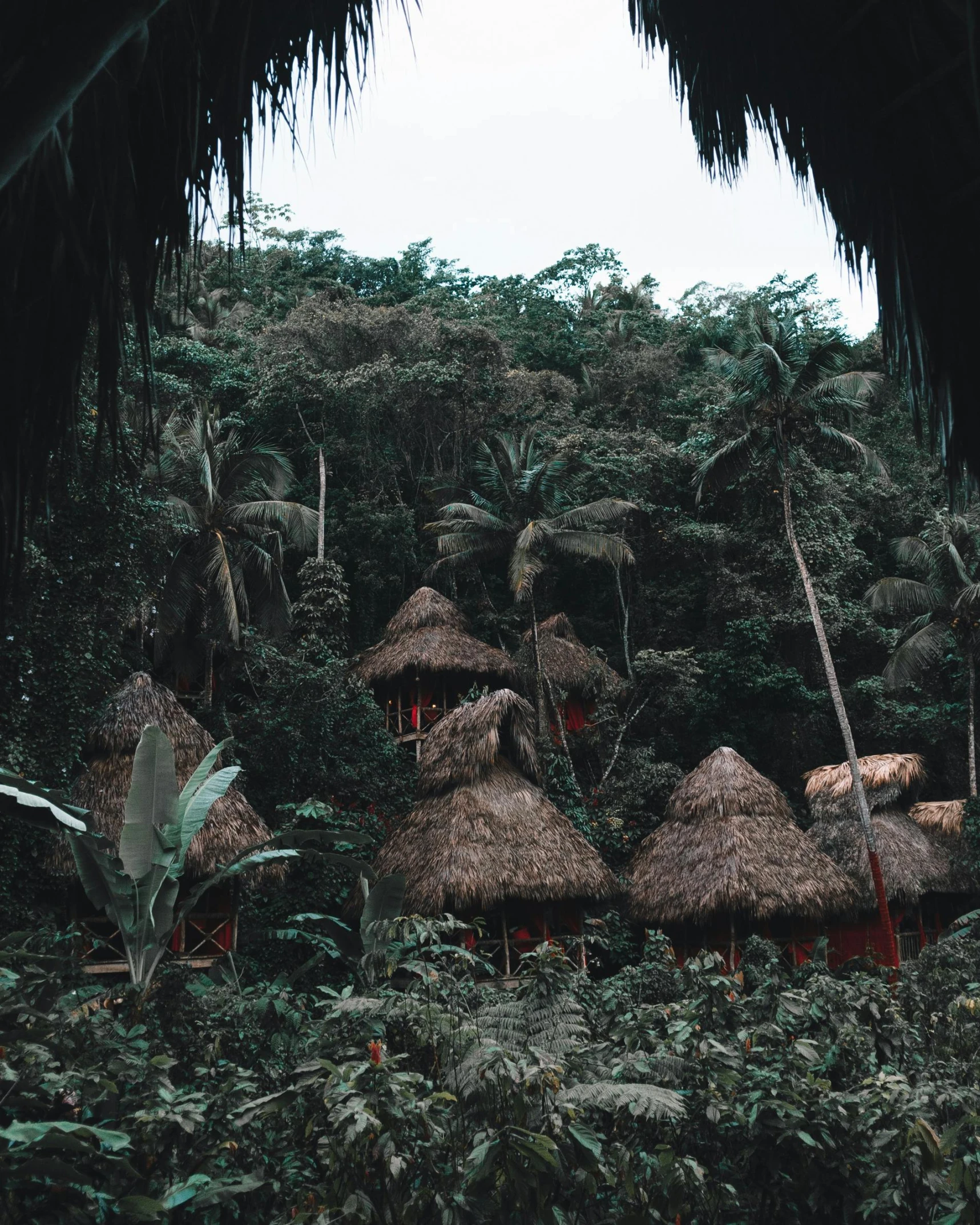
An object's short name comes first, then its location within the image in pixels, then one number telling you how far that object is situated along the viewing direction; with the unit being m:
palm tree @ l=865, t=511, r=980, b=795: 16.20
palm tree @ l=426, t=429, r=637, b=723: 16.67
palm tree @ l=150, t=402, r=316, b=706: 14.98
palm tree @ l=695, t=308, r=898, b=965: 14.24
